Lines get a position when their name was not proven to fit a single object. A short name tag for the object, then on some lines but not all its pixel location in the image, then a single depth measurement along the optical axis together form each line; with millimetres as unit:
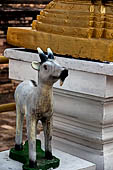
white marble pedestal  2677
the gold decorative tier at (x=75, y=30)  2805
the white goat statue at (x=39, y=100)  2343
